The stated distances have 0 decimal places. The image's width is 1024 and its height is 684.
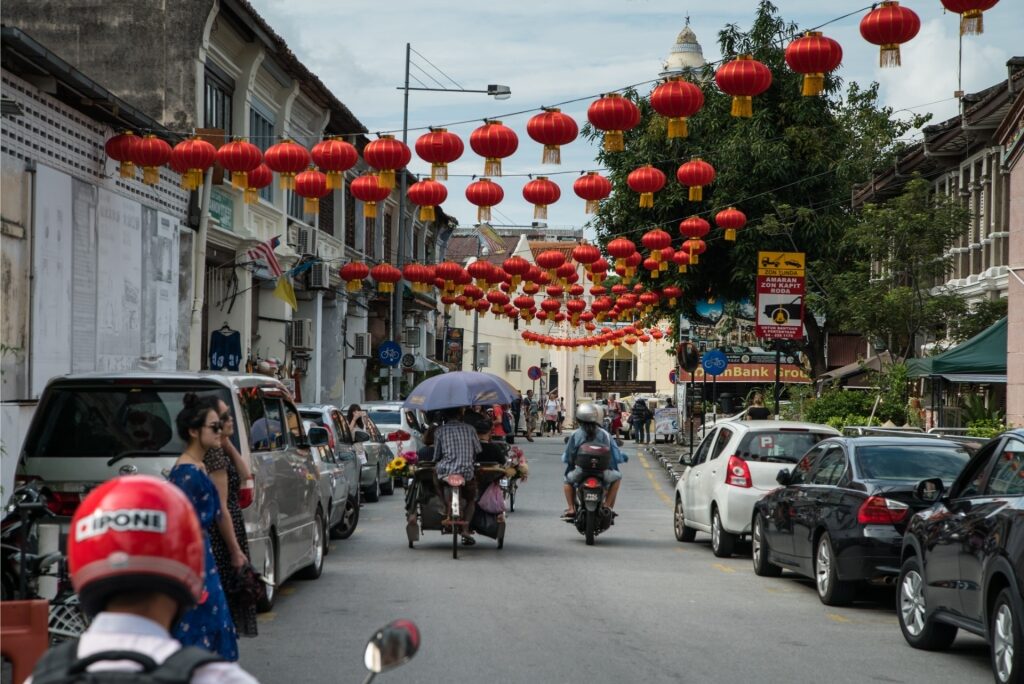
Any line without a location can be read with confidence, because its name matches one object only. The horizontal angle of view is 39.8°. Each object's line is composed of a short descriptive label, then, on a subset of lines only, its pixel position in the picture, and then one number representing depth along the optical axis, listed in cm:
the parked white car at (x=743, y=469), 1628
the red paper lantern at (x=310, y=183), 1958
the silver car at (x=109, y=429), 989
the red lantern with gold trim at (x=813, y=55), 1369
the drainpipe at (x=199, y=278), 2358
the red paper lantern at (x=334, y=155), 1806
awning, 2225
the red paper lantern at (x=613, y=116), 1556
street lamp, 3900
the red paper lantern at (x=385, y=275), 3010
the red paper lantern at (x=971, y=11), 1109
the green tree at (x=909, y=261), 2633
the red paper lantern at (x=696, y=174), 2034
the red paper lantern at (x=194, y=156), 1795
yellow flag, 3027
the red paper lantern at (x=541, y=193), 2014
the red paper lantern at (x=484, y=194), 2020
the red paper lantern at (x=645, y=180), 1967
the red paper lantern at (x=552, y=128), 1578
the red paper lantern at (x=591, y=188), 1986
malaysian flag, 2713
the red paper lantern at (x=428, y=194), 2056
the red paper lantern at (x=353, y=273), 3095
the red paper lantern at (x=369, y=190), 2038
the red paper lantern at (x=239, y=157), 1839
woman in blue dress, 568
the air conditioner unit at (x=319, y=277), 3422
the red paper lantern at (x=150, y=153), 1895
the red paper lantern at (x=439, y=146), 1728
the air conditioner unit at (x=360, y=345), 4097
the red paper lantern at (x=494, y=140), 1634
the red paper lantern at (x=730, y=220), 2569
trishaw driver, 1588
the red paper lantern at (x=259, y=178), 2135
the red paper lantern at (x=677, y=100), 1474
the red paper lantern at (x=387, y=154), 1731
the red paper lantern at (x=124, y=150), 1895
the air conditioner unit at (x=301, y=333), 3388
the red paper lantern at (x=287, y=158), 1836
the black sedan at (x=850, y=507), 1185
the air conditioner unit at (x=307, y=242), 3306
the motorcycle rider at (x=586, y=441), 1778
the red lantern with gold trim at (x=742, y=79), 1439
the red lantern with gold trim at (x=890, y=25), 1266
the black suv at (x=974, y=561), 831
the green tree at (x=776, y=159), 3850
